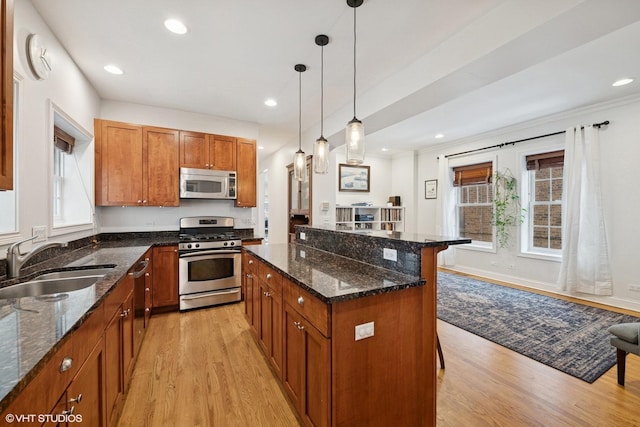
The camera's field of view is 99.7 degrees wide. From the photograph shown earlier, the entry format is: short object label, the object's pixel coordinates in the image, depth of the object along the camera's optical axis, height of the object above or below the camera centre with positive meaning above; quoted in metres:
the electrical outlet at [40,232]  2.02 -0.16
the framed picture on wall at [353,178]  6.47 +0.82
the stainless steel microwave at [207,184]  3.87 +0.41
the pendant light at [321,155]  2.46 +0.52
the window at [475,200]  5.39 +0.24
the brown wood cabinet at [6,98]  1.08 +0.46
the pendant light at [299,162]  2.85 +0.54
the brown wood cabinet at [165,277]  3.40 -0.84
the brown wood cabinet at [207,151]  3.92 +0.91
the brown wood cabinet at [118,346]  1.48 -0.85
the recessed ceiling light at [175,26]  2.16 +1.52
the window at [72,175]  2.77 +0.41
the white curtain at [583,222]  3.76 -0.15
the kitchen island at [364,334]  1.33 -0.67
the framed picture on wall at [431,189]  6.25 +0.53
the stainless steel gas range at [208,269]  3.49 -0.77
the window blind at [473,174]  5.31 +0.77
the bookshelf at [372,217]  5.82 -0.13
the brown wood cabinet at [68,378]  0.75 -0.57
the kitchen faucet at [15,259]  1.61 -0.29
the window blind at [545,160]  4.34 +0.86
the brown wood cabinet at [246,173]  4.26 +0.61
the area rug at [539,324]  2.42 -1.30
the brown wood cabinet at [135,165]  3.47 +0.63
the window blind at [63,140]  2.71 +0.75
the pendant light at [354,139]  2.10 +0.56
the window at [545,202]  4.44 +0.16
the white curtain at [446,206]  5.88 +0.12
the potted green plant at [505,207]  4.84 +0.08
